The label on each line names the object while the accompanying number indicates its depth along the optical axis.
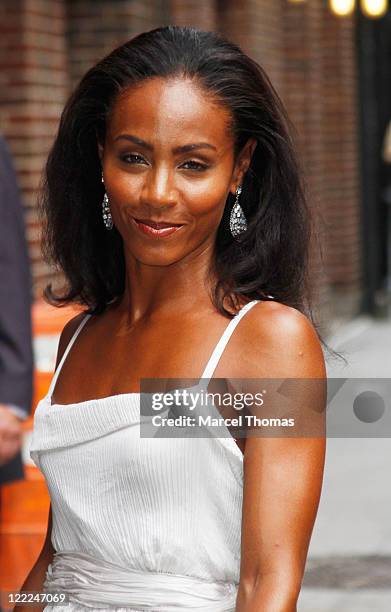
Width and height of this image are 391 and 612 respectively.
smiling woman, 3.01
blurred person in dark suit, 4.21
